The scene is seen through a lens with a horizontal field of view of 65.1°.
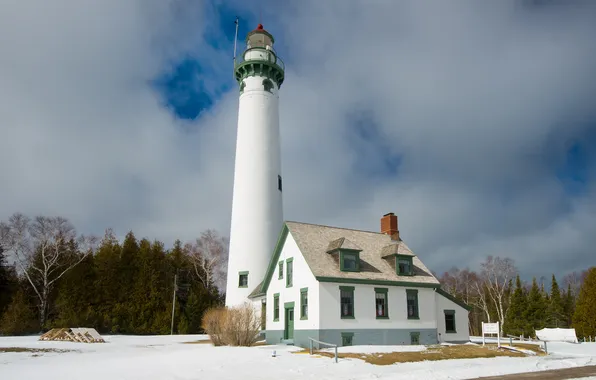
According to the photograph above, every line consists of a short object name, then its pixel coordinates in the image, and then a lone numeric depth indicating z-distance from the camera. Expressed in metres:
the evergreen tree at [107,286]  41.66
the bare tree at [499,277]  54.69
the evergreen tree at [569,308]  58.56
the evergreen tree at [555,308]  54.75
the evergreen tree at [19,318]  36.78
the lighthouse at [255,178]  33.09
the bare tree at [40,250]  40.72
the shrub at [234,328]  25.27
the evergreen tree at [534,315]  42.72
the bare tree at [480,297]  57.59
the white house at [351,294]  24.41
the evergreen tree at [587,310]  35.38
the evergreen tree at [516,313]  43.62
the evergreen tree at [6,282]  39.84
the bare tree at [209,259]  50.44
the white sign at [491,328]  22.79
